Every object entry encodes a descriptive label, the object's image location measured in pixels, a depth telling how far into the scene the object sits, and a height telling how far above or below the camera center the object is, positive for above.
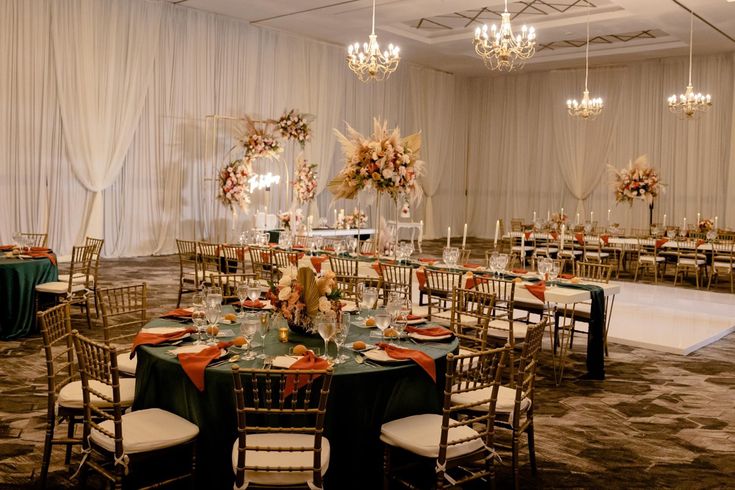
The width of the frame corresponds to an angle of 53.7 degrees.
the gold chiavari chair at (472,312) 4.90 -0.62
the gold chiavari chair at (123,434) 3.08 -0.98
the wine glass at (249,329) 3.49 -0.55
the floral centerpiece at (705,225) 12.61 +0.00
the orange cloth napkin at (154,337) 3.64 -0.64
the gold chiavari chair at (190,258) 7.80 -0.54
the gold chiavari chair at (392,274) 6.04 -0.53
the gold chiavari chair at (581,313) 6.41 -0.82
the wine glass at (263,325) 3.78 -0.58
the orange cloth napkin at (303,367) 2.94 -0.67
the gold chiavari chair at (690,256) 11.16 -0.49
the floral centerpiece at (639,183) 12.57 +0.72
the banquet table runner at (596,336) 6.07 -0.95
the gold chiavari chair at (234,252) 7.95 -0.43
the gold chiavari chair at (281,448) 2.79 -0.96
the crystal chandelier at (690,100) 12.65 +2.27
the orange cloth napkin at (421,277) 6.94 -0.57
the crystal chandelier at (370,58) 8.57 +1.95
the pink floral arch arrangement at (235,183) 11.91 +0.50
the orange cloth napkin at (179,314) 4.25 -0.60
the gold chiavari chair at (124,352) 4.02 -0.84
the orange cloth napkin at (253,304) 4.61 -0.58
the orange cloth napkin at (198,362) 3.24 -0.68
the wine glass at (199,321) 3.73 -0.56
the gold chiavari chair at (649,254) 11.66 -0.51
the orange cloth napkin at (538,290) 6.08 -0.58
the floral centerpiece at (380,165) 6.25 +0.46
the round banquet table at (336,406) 3.27 -0.89
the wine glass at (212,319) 3.68 -0.54
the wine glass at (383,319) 3.76 -0.53
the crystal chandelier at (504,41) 7.74 +2.00
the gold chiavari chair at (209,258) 7.77 -0.51
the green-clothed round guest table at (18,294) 6.82 -0.82
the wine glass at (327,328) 3.36 -0.52
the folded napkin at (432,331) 4.02 -0.63
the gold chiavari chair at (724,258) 10.88 -0.50
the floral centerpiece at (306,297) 3.78 -0.43
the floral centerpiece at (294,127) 12.81 +1.55
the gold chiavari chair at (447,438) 3.08 -0.98
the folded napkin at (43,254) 7.35 -0.46
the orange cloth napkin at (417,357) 3.49 -0.67
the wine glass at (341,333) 3.50 -0.57
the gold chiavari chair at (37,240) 10.44 -0.47
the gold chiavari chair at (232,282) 5.51 -0.72
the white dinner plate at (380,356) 3.44 -0.67
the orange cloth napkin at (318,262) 7.57 -0.48
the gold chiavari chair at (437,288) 6.28 -0.63
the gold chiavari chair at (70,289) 7.09 -0.79
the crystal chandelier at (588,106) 13.34 +2.29
